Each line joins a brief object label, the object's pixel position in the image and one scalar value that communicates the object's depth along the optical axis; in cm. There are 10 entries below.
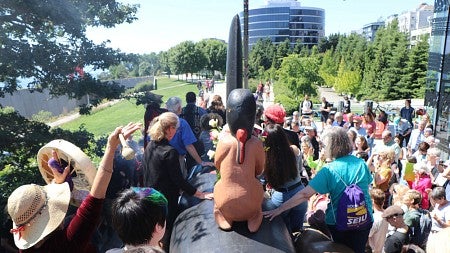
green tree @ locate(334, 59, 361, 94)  3588
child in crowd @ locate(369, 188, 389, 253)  397
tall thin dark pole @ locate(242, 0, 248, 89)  650
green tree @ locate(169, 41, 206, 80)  7669
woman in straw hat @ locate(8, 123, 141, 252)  206
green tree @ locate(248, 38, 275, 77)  6645
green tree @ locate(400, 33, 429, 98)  3475
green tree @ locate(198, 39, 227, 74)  7944
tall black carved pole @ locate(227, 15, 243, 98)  489
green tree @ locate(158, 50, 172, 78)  8969
